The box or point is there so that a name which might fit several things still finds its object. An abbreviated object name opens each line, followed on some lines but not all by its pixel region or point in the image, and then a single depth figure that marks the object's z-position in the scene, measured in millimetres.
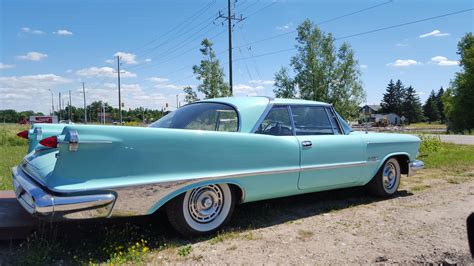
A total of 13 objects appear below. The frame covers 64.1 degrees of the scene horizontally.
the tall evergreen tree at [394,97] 109125
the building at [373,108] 136338
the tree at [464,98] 54344
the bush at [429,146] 12334
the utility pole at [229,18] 24738
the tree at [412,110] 104938
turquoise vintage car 2893
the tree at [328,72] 24234
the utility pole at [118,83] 44412
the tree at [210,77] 17906
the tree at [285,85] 24922
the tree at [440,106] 105462
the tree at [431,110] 107438
